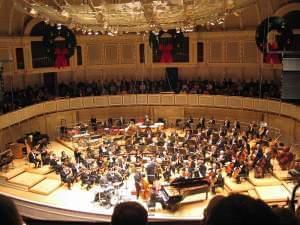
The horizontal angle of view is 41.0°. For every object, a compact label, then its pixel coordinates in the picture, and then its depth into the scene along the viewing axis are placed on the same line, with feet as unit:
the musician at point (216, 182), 47.34
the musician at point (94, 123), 72.64
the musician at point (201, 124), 70.86
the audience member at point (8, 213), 5.44
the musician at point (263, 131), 61.30
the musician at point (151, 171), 48.26
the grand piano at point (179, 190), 43.11
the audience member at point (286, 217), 5.93
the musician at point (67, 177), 51.47
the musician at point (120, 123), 73.93
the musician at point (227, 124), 67.64
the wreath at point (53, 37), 77.25
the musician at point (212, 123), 71.44
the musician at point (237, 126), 67.52
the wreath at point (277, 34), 63.72
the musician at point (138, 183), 46.10
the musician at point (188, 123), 71.57
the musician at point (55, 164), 53.06
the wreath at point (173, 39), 81.10
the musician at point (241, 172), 50.06
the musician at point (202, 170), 48.47
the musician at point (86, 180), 50.21
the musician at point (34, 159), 58.49
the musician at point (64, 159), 54.80
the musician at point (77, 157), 54.19
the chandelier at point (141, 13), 29.30
